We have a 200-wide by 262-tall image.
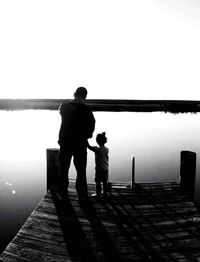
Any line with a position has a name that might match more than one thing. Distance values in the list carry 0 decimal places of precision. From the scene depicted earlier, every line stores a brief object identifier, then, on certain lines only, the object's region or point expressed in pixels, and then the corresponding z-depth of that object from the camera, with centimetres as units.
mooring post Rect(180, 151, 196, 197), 827
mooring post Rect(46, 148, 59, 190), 830
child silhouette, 710
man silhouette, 651
